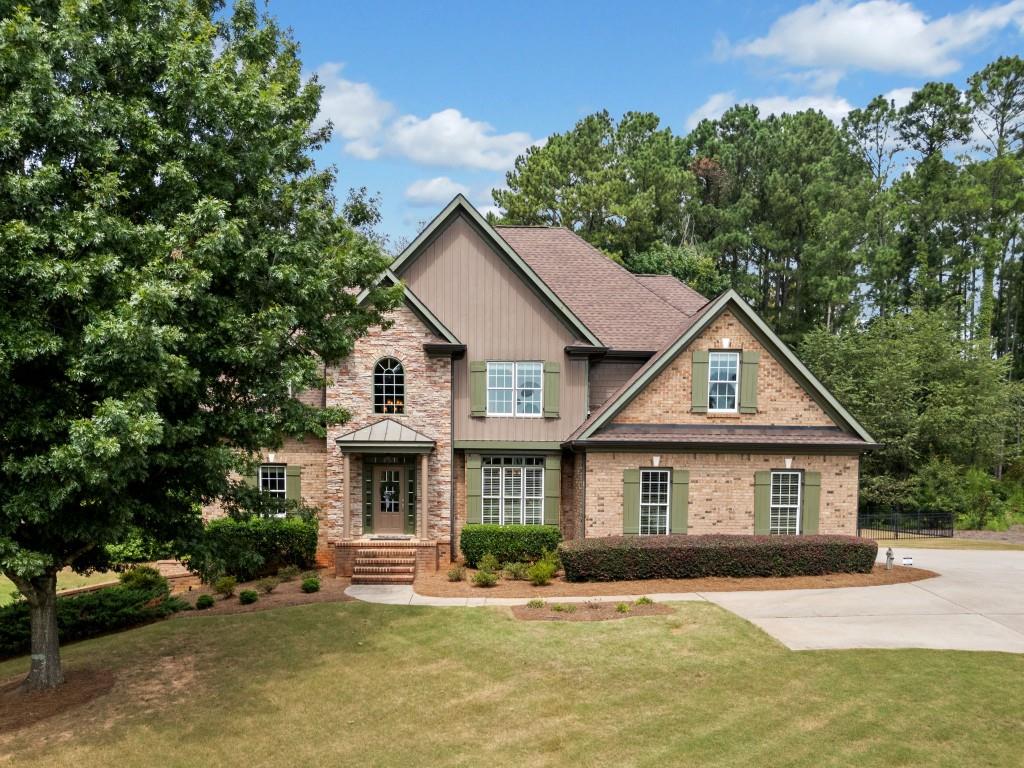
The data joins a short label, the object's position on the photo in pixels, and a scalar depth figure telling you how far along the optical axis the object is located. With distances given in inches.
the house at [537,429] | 708.0
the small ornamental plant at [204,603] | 583.5
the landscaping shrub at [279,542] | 703.1
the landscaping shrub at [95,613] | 498.6
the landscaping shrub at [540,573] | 637.9
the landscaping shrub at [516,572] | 668.7
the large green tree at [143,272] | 301.1
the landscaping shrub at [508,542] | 715.4
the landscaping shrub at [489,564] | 660.7
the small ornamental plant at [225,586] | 609.3
